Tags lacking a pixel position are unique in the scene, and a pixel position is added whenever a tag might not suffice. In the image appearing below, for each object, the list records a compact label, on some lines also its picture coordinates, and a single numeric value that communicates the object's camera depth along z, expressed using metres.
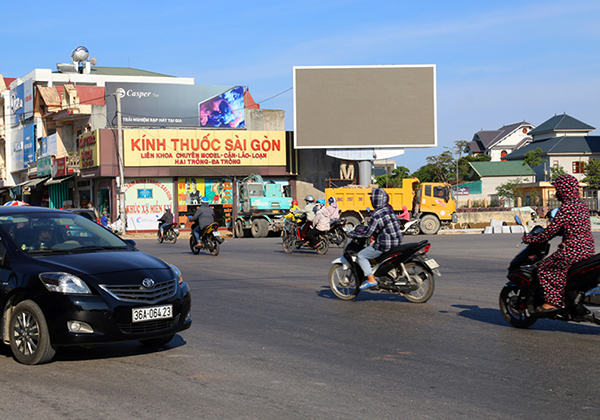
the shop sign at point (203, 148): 39.84
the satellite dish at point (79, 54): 64.00
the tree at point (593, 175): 65.75
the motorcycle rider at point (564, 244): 7.21
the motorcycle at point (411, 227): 31.01
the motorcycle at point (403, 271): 9.72
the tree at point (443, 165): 96.06
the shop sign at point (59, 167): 44.00
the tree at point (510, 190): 70.44
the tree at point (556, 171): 71.62
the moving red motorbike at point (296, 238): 20.06
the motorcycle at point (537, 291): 7.01
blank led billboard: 41.19
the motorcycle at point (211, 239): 19.98
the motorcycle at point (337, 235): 21.41
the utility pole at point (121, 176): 36.34
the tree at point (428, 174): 96.75
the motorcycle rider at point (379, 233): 9.90
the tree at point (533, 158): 78.39
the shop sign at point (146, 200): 39.31
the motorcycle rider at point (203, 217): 20.02
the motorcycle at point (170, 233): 28.06
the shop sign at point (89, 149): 39.47
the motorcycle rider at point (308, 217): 20.14
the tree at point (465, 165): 92.84
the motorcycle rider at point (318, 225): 19.62
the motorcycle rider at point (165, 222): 27.81
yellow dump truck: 32.50
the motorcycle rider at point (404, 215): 30.66
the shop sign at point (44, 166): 47.29
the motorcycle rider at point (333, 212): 20.55
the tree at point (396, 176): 98.74
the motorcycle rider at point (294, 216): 21.33
